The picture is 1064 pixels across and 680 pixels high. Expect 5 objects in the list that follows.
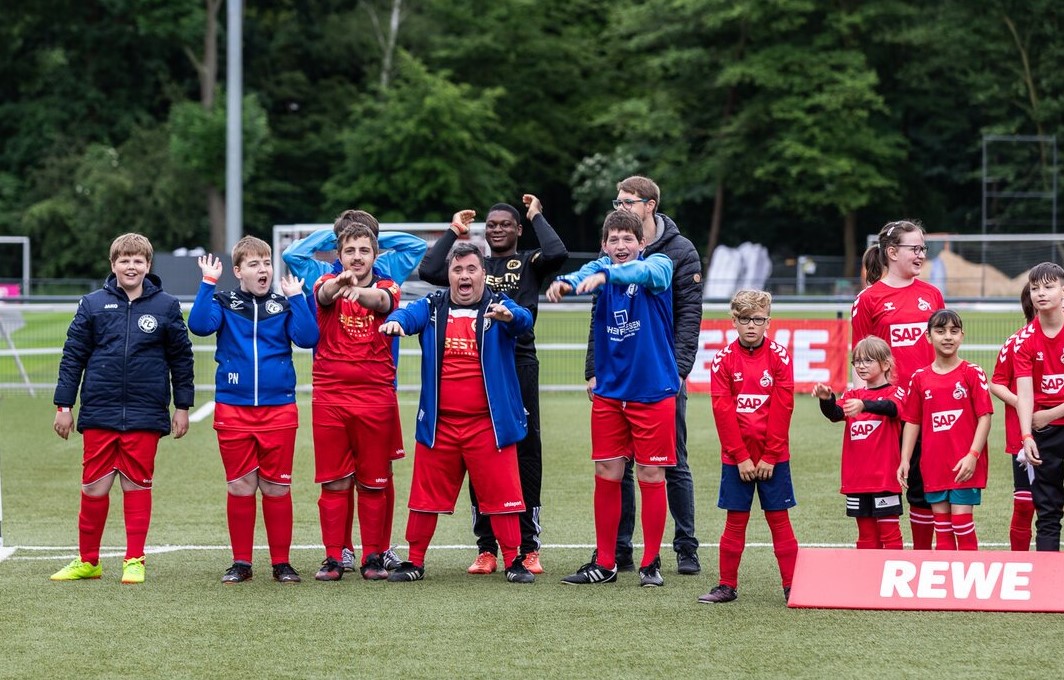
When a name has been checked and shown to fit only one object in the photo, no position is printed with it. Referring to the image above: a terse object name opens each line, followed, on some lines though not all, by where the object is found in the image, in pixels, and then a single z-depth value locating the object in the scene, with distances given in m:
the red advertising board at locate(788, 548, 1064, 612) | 12.52
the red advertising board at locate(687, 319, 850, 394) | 34.97
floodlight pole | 35.03
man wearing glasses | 14.69
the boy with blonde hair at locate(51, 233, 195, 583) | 14.23
